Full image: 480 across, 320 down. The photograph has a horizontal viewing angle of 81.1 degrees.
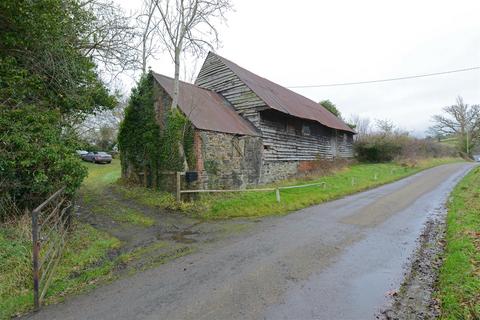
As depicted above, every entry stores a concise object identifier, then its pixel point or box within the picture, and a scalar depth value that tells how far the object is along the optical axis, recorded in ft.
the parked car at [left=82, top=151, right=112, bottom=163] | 100.12
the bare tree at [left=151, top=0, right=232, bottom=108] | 41.22
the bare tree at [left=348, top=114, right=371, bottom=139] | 151.30
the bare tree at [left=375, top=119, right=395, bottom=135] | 141.36
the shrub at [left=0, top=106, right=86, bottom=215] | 19.64
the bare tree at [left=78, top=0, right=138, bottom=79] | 31.53
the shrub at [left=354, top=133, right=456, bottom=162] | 101.24
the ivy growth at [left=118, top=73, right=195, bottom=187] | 40.63
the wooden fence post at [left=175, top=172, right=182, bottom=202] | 36.86
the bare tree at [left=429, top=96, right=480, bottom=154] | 158.51
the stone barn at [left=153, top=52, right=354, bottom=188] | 42.93
